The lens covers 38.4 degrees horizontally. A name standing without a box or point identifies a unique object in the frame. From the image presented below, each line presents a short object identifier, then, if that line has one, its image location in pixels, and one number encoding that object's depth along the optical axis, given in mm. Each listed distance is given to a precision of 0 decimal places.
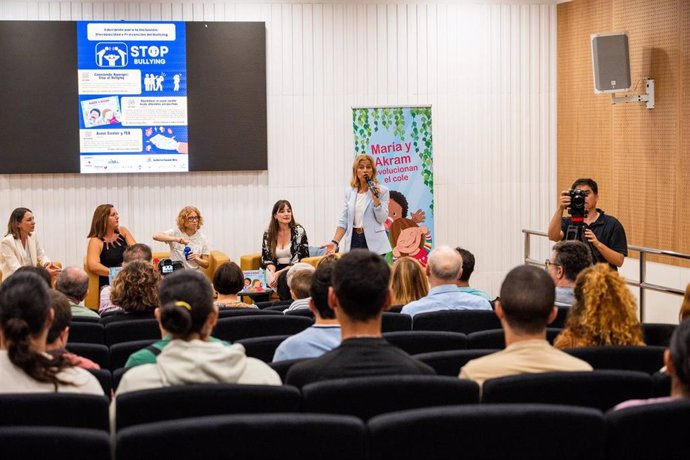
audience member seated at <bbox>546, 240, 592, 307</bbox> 5527
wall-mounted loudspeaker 9766
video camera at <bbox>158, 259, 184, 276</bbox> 8758
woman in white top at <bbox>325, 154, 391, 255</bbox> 9875
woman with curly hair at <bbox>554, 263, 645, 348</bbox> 4000
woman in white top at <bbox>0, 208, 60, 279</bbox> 9266
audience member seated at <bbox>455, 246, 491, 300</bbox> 6272
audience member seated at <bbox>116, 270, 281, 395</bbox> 3137
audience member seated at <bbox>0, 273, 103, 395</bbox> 3129
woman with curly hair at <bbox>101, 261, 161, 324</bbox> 5730
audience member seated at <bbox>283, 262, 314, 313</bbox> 6152
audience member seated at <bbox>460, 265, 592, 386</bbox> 3336
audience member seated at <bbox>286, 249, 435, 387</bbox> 3176
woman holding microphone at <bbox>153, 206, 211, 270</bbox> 9742
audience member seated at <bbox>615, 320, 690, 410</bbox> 2665
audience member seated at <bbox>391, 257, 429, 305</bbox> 6348
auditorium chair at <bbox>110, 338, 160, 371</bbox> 4363
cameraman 7777
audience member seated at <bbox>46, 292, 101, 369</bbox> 3775
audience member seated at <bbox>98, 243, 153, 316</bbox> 7626
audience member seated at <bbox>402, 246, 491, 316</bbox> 5684
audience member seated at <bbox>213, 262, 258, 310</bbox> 6234
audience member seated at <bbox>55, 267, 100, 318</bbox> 6027
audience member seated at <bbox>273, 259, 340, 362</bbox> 4082
